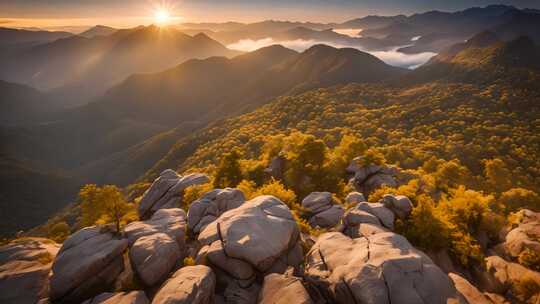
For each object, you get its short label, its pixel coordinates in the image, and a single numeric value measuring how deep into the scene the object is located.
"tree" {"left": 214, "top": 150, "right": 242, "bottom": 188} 45.38
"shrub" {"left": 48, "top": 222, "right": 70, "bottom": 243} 53.19
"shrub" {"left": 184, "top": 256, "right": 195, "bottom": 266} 22.45
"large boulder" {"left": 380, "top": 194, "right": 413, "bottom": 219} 28.77
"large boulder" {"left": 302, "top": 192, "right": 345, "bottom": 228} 32.53
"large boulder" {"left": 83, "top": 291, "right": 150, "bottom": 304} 18.78
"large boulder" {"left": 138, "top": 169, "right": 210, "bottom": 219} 40.21
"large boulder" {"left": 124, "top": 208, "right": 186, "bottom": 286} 21.33
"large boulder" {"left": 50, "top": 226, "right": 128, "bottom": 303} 20.31
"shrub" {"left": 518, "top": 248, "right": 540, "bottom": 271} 23.69
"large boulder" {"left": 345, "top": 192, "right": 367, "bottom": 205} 34.39
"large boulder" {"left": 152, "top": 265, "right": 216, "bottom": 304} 17.56
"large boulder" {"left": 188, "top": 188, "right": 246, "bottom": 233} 29.03
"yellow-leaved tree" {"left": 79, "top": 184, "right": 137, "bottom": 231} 32.59
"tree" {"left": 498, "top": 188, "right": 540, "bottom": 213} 64.88
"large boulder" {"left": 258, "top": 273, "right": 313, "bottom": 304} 17.78
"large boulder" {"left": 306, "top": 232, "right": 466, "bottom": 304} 16.67
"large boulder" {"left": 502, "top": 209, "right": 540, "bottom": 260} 25.42
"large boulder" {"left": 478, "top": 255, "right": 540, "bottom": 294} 22.35
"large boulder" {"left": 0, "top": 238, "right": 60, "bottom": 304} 20.55
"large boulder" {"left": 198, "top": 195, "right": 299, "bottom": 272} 20.86
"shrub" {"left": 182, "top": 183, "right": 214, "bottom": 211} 38.03
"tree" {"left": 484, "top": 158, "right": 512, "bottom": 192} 81.12
